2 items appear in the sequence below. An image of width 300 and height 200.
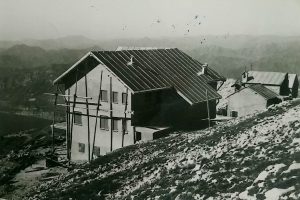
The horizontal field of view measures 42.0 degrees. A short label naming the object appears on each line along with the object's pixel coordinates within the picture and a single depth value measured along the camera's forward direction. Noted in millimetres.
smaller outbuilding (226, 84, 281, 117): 40969
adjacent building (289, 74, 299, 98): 52375
